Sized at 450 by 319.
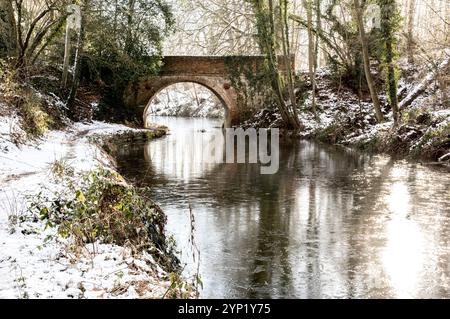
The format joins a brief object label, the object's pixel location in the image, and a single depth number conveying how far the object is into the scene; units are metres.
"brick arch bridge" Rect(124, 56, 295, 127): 27.53
